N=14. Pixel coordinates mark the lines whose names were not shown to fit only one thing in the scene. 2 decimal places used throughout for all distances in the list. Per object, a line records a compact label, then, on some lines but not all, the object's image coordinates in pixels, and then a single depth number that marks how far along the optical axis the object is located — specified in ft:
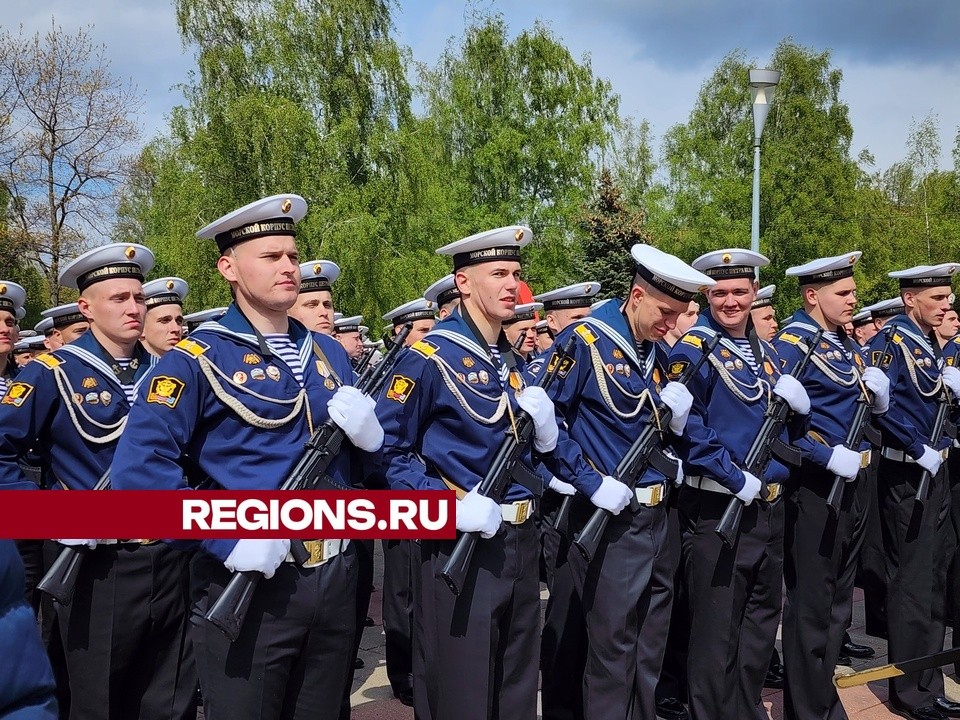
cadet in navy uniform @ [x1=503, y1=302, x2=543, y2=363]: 28.63
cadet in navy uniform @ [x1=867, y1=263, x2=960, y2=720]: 18.03
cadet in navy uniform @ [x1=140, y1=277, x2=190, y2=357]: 19.67
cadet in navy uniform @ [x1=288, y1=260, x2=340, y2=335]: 20.89
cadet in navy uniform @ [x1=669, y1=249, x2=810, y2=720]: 15.48
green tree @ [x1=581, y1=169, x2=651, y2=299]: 98.94
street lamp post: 43.39
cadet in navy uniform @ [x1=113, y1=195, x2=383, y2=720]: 10.18
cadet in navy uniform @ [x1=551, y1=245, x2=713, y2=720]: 14.32
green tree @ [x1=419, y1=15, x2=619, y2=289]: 101.35
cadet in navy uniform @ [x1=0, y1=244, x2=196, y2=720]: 13.23
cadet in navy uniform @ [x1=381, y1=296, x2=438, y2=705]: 18.89
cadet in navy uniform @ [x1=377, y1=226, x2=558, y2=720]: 12.22
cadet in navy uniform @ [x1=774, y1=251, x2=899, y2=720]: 16.26
